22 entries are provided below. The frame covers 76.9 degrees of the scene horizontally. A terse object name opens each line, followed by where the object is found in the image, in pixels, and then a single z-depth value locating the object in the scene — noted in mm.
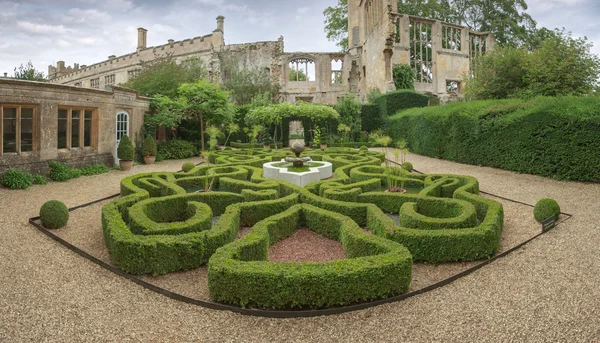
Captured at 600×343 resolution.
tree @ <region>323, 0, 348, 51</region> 42156
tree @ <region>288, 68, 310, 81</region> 45225
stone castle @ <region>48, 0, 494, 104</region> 34406
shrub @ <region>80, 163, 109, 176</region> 13839
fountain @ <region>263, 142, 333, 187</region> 10680
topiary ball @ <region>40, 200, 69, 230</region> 7285
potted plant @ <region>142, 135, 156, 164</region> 17203
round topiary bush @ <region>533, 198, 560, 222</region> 7246
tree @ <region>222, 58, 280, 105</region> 35406
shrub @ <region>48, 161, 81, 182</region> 12555
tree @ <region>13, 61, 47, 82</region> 26875
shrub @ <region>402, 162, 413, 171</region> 12719
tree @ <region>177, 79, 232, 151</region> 19719
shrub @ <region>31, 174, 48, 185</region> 11914
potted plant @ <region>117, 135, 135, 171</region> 15289
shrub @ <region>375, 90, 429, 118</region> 25734
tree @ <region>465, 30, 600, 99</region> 18266
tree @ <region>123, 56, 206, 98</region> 21812
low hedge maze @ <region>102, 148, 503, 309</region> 4418
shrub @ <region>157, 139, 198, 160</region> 19078
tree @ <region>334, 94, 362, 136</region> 26906
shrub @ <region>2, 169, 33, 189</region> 10945
